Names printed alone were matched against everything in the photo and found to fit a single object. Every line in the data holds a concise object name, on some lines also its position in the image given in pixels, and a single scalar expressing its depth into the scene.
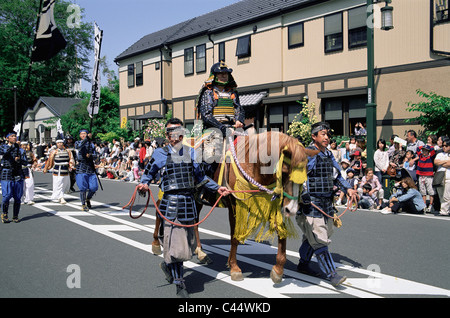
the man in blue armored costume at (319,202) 5.45
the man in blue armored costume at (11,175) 10.31
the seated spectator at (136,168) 21.39
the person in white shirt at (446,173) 10.99
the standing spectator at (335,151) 14.67
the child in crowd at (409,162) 12.49
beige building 16.33
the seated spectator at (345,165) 13.76
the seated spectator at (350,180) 12.78
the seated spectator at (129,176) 21.59
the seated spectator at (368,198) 12.27
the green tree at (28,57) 53.19
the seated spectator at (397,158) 13.11
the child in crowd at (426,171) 11.61
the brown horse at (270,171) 5.04
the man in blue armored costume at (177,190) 5.09
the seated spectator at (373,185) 12.44
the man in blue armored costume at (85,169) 11.84
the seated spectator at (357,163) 13.83
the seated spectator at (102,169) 24.87
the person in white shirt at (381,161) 13.27
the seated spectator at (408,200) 11.12
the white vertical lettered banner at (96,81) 13.40
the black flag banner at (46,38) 11.46
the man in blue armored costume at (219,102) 6.77
